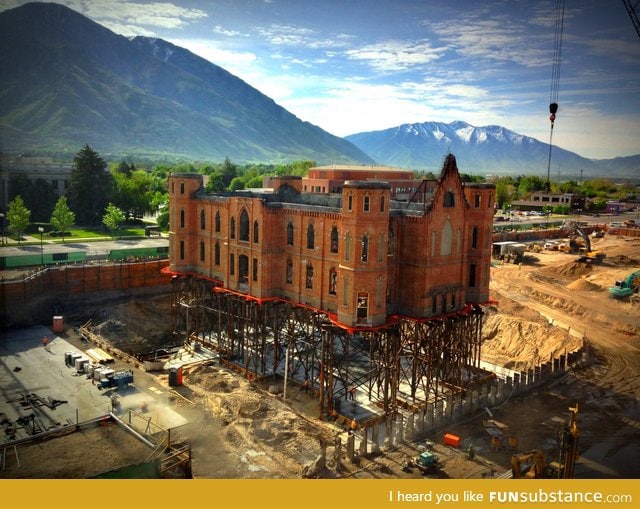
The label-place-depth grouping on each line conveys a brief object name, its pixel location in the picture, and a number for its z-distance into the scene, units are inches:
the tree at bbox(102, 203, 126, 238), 3272.6
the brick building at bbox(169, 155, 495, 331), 1284.4
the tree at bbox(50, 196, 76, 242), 3021.7
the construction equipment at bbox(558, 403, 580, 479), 936.3
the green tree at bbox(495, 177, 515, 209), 6455.2
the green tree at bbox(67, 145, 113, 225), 3371.1
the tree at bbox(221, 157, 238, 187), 6181.1
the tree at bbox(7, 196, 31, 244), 2726.4
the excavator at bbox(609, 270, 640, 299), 2412.6
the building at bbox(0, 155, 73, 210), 2972.4
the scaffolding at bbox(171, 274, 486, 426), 1364.4
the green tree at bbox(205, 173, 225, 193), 5354.3
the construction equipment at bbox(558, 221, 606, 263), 3139.8
